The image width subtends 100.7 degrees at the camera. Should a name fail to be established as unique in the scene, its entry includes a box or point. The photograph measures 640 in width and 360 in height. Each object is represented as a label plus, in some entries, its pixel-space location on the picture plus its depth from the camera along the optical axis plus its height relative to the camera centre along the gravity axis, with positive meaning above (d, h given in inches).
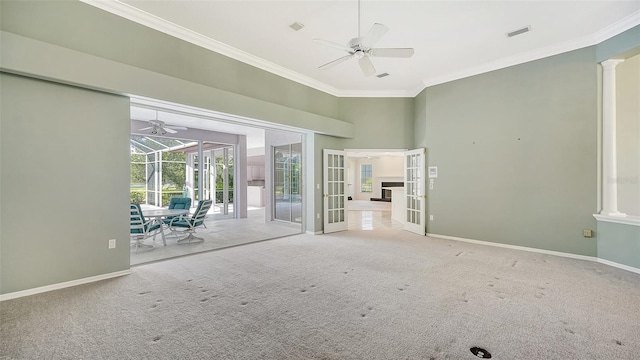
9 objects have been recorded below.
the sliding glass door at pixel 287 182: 312.7 -5.1
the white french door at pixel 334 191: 261.4 -13.8
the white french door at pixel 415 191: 248.5 -13.1
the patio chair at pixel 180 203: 250.5 -23.8
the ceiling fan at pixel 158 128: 252.5 +49.7
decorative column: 162.4 +21.0
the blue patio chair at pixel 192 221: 221.8 -36.1
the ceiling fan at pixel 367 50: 127.5 +65.0
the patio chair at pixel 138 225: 181.9 -33.0
